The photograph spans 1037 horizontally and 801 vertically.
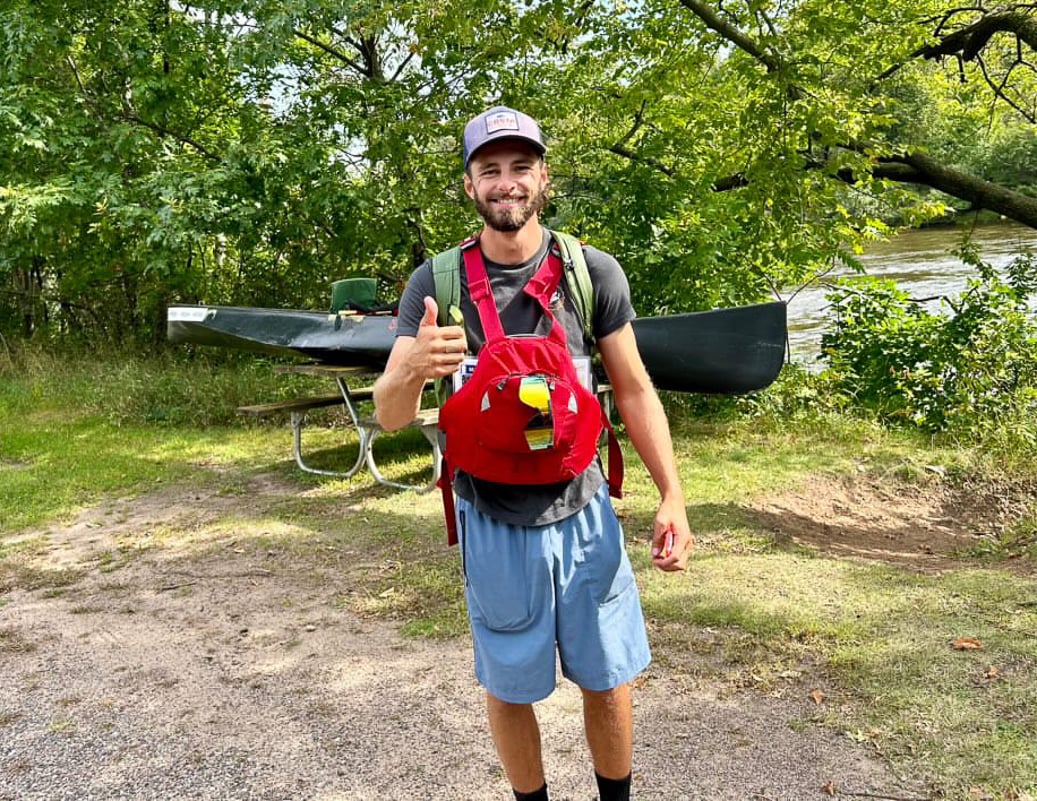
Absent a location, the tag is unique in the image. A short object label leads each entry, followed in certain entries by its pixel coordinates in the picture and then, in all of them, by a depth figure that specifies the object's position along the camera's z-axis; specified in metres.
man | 1.84
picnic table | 6.01
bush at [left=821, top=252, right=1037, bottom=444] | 7.30
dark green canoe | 6.10
